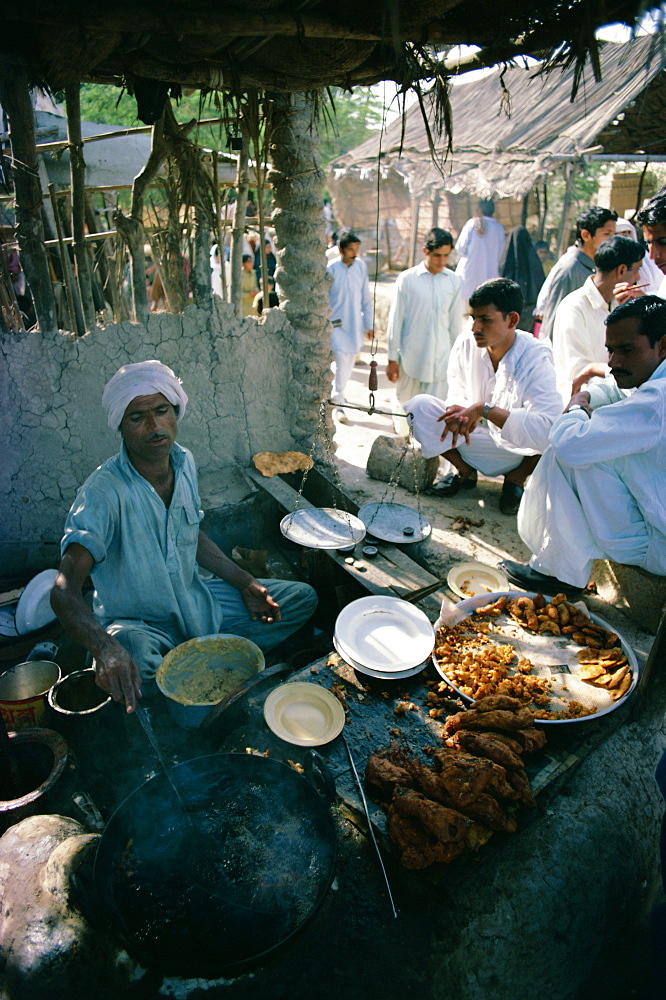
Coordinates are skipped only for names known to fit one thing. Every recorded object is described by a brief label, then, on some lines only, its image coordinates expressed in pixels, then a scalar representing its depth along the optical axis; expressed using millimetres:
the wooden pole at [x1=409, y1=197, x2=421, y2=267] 15055
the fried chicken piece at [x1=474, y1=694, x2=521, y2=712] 2678
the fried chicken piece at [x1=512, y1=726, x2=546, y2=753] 2497
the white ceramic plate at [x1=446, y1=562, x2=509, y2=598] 3750
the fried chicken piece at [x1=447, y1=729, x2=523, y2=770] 2381
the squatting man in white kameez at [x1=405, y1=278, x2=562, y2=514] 4590
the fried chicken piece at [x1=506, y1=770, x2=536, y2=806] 2275
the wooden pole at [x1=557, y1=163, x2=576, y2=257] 9898
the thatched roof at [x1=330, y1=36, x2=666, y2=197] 9469
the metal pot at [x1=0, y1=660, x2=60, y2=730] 3096
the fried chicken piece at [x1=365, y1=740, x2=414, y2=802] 2344
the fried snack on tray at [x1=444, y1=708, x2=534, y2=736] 2559
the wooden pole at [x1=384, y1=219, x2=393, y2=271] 20219
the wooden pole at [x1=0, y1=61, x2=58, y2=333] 3367
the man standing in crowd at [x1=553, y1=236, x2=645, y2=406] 5066
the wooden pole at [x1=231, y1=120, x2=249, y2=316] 4598
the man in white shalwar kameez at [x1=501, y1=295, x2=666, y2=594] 3215
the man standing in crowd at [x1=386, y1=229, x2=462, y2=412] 6371
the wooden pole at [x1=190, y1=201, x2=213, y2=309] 4375
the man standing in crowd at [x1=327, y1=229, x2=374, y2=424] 7734
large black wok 1821
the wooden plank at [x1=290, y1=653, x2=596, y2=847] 2432
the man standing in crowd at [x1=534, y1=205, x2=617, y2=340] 6008
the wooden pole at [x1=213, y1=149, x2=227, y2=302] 4340
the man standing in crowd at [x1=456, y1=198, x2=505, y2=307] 9117
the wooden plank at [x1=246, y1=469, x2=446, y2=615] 3686
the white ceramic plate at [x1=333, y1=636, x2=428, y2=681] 2885
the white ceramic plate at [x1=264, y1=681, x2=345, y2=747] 2584
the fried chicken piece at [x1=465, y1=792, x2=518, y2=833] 2184
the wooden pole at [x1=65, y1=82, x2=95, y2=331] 3666
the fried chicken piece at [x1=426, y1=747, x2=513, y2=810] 2232
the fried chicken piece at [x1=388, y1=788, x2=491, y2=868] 2080
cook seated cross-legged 2768
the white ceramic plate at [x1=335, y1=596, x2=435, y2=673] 2988
